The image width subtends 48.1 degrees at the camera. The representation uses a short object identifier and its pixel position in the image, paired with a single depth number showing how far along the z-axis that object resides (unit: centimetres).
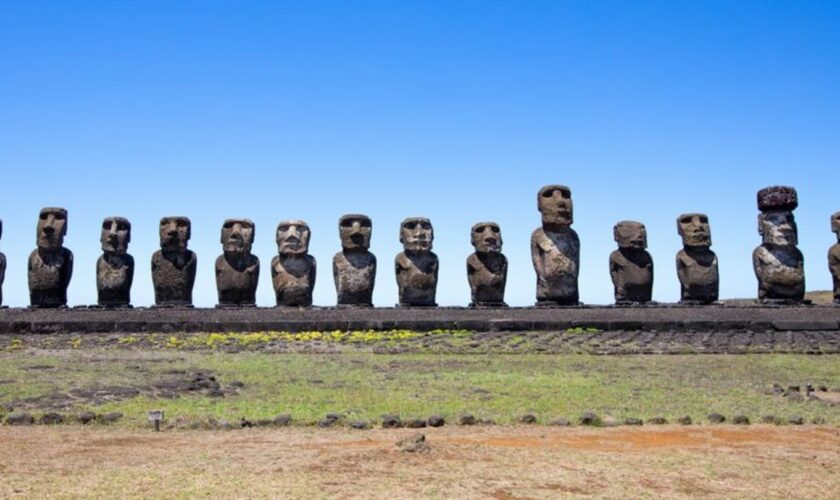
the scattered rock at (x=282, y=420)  877
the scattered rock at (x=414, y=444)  741
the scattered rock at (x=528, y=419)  890
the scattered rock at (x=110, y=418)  893
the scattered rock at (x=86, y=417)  895
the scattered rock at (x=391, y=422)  870
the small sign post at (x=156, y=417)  852
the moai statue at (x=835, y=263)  2420
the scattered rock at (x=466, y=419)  878
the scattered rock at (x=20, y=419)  893
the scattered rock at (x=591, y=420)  880
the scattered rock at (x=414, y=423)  877
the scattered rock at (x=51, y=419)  897
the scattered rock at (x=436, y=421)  874
